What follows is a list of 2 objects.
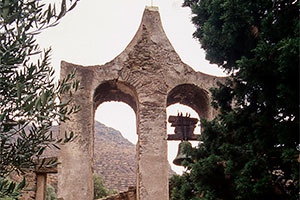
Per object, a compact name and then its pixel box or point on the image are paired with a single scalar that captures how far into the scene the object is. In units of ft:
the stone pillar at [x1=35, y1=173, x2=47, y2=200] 29.60
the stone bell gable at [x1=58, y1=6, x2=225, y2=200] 26.48
